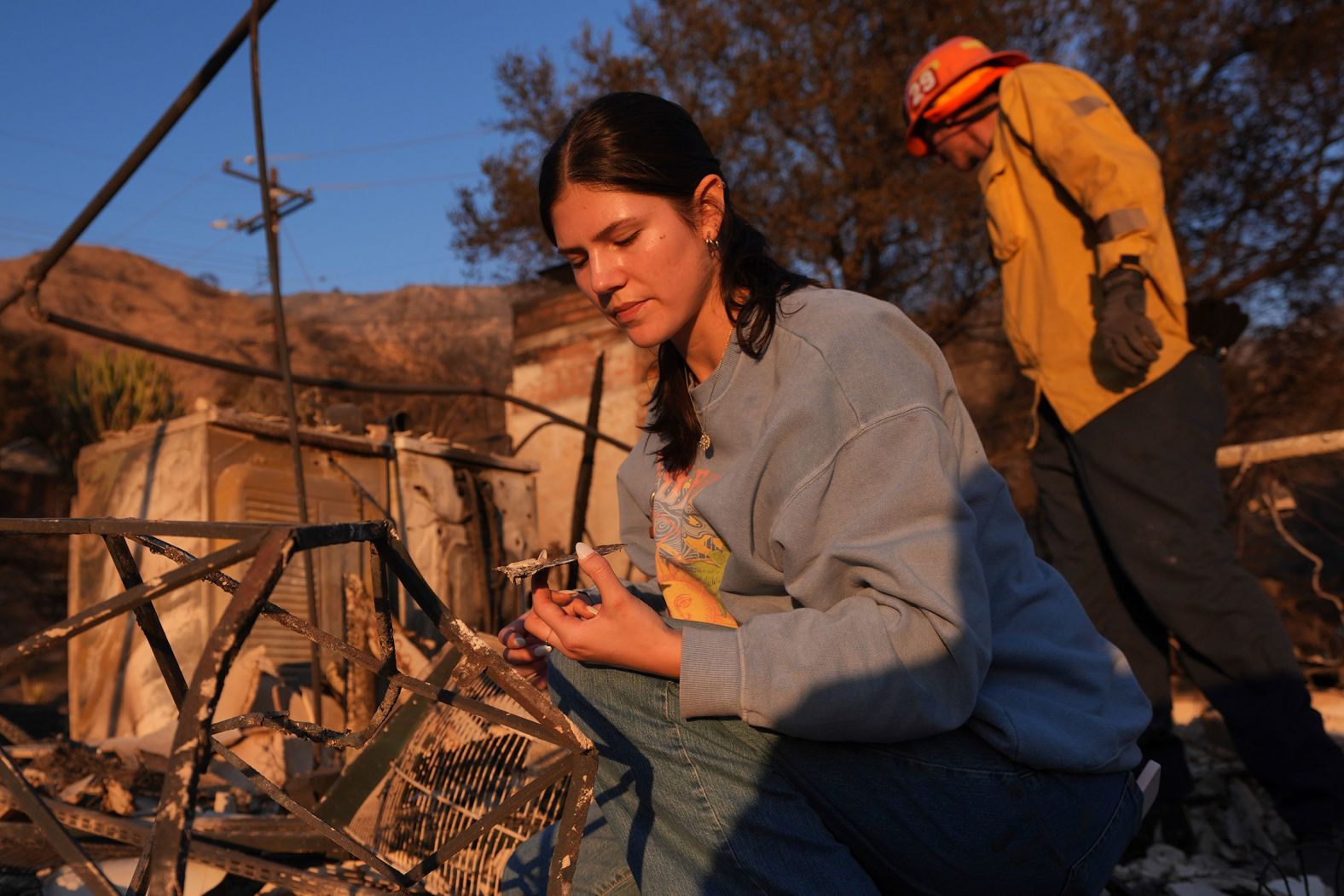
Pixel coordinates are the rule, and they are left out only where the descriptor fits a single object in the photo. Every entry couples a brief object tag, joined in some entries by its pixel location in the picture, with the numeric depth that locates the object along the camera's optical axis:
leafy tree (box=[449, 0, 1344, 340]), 9.41
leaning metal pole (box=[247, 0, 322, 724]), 2.88
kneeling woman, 1.15
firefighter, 2.15
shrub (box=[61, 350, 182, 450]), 12.47
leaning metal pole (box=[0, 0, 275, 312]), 2.82
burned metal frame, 0.75
